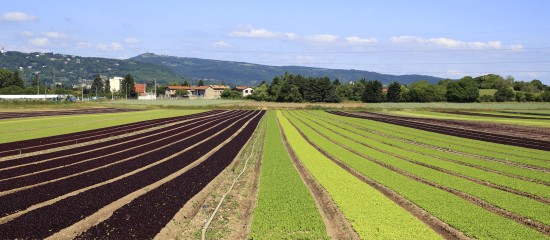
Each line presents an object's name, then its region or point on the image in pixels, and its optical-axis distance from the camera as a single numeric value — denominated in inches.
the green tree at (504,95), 5359.3
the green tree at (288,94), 5787.4
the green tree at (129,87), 7068.4
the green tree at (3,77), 6948.3
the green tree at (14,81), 6856.3
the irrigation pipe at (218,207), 497.4
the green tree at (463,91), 5246.1
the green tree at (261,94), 6077.8
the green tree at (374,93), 5841.5
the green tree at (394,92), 5816.9
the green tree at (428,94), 5551.2
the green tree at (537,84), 7393.2
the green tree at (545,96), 5100.9
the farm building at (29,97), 5398.6
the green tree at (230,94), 7062.0
